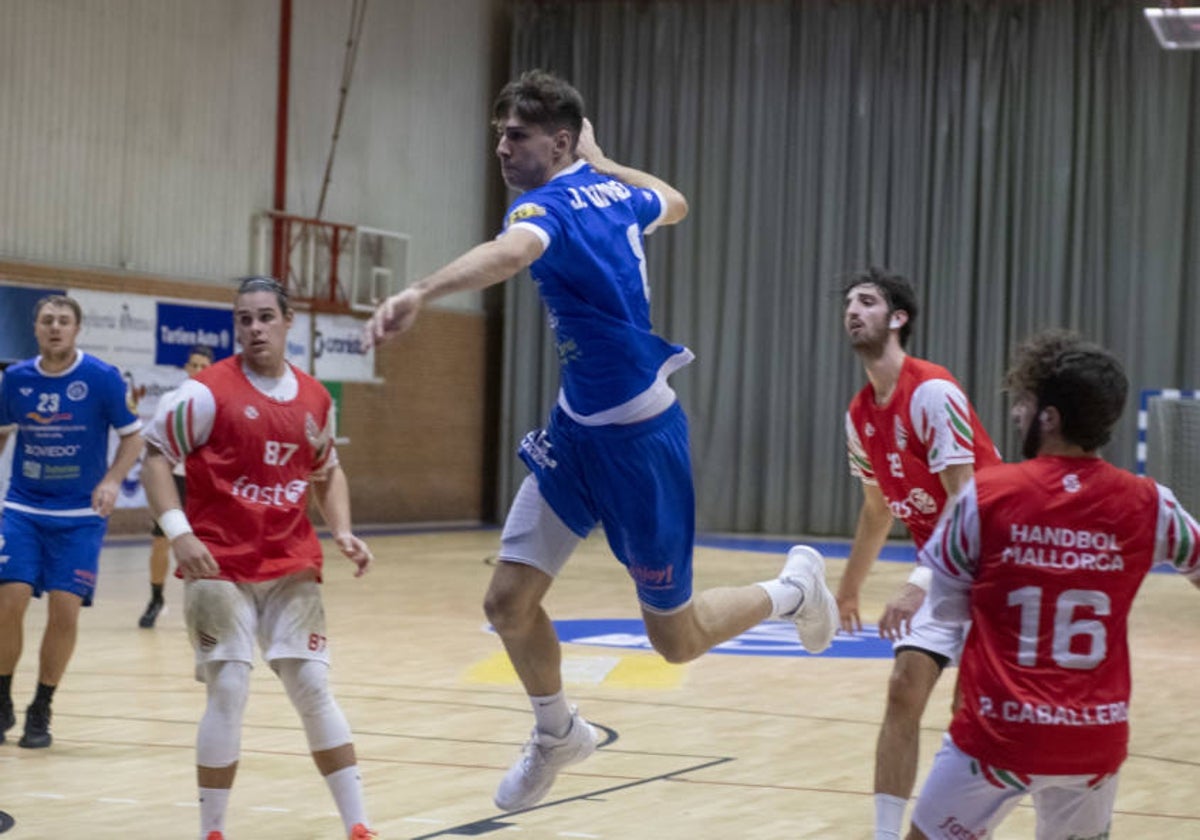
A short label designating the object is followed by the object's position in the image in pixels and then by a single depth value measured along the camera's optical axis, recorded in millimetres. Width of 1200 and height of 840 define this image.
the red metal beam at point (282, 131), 22062
